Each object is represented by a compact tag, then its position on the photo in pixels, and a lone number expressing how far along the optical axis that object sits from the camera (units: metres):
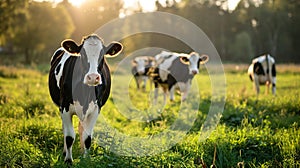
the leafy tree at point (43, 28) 37.56
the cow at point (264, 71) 14.12
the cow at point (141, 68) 18.45
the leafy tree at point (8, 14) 21.18
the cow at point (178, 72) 11.80
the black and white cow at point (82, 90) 5.07
